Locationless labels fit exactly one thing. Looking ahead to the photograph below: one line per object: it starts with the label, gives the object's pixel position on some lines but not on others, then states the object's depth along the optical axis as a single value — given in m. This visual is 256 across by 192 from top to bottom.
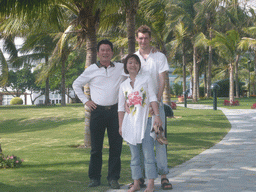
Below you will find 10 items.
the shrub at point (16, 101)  48.72
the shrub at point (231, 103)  25.64
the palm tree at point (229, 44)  26.20
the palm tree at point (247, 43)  28.34
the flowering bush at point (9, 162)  6.30
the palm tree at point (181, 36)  24.71
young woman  4.31
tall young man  4.60
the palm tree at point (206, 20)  34.26
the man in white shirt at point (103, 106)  4.73
